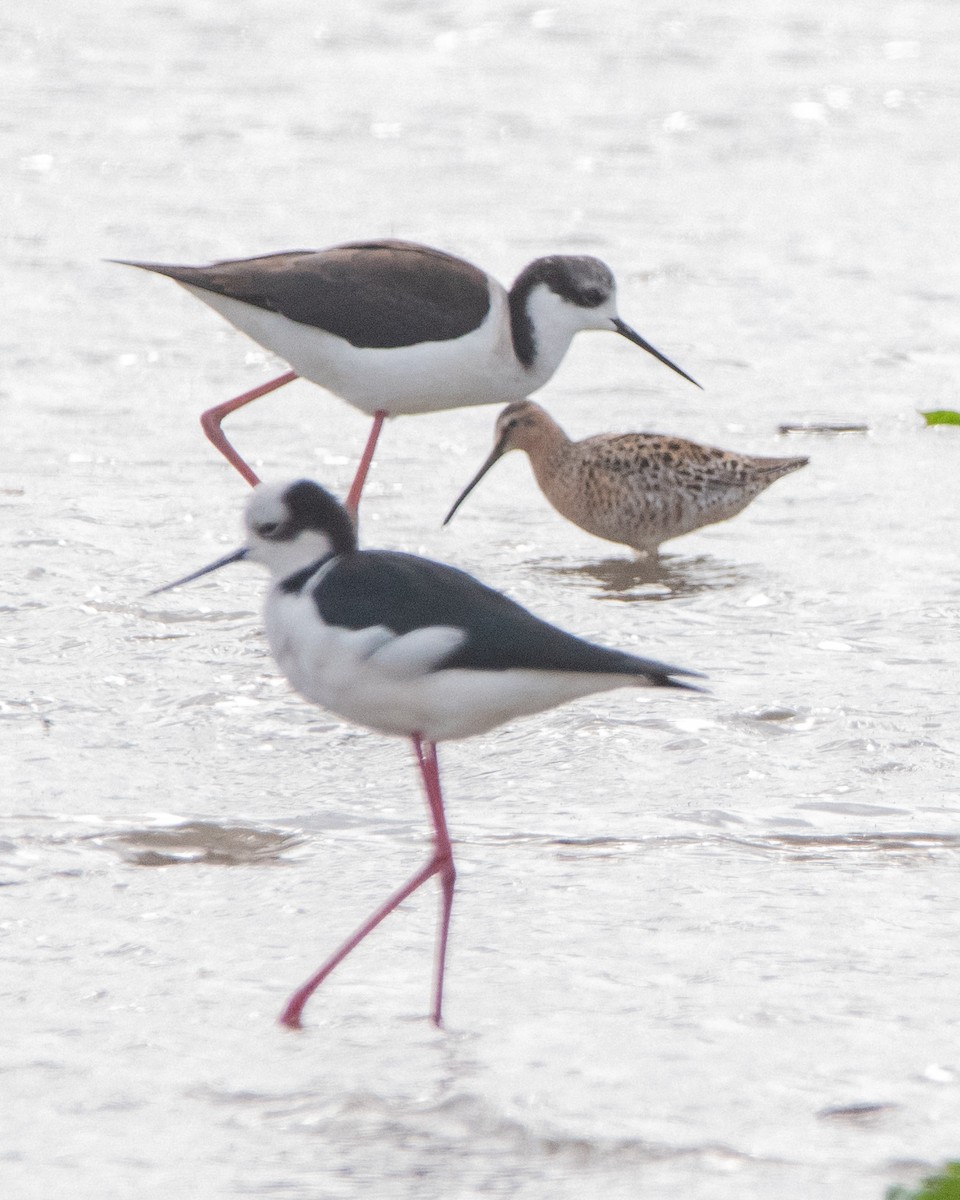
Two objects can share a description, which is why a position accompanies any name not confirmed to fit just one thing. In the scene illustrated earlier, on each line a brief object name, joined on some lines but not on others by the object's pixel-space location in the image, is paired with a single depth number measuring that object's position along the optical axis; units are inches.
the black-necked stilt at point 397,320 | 540.4
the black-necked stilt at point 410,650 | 323.3
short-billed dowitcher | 566.3
